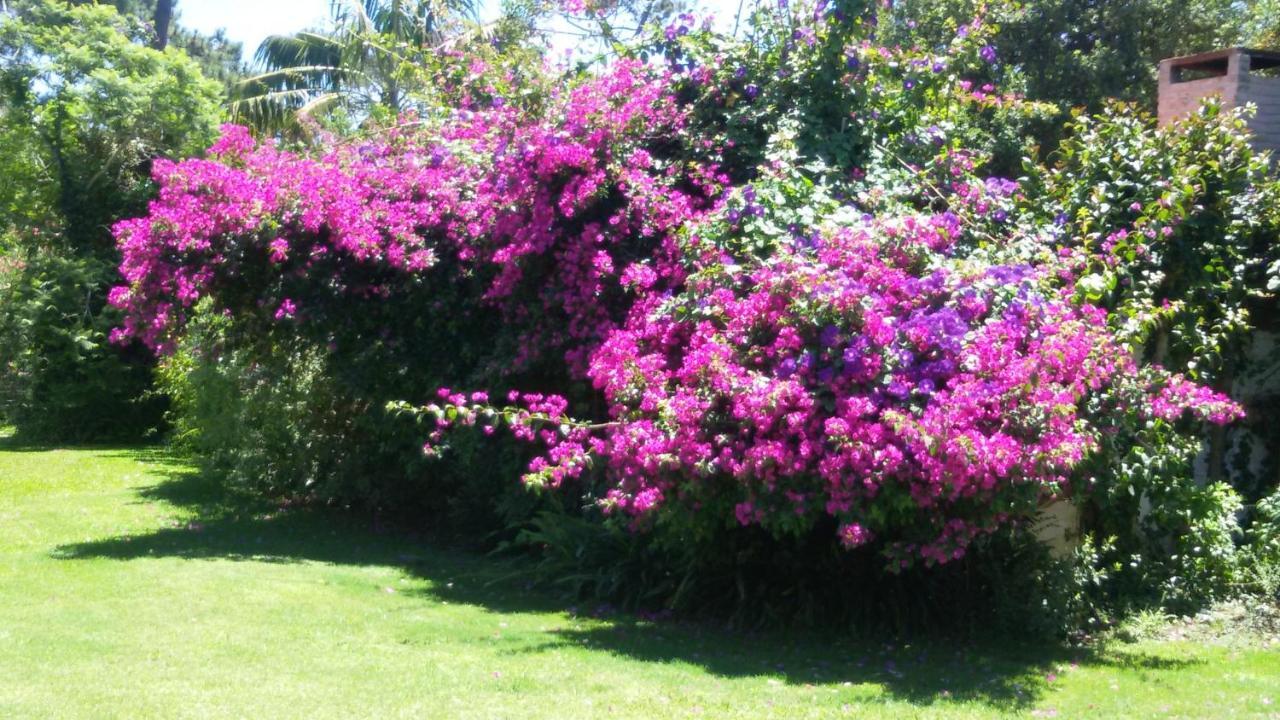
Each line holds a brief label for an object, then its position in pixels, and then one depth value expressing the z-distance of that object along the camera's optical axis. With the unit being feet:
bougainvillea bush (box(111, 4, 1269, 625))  23.84
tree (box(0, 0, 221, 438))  71.82
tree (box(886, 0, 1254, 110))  69.92
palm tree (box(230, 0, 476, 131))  79.87
